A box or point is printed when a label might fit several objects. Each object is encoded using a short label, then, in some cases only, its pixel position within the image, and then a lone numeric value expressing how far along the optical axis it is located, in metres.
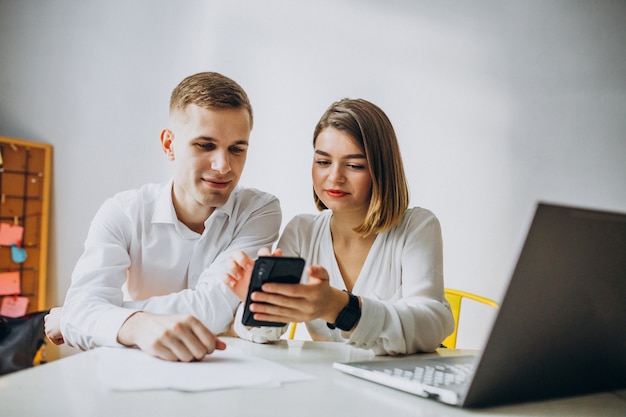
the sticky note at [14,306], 3.14
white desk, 0.63
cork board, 3.15
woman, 1.33
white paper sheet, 0.73
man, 1.31
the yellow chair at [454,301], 1.75
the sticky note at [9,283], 3.12
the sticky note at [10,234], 3.14
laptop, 0.62
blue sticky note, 3.17
